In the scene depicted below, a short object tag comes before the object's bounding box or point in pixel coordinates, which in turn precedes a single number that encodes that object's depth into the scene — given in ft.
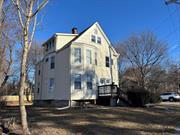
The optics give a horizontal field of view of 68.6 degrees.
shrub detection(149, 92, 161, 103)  48.63
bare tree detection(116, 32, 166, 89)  83.01
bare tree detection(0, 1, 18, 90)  28.85
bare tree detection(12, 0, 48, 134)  18.11
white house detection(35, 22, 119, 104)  44.81
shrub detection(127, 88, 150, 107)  40.96
